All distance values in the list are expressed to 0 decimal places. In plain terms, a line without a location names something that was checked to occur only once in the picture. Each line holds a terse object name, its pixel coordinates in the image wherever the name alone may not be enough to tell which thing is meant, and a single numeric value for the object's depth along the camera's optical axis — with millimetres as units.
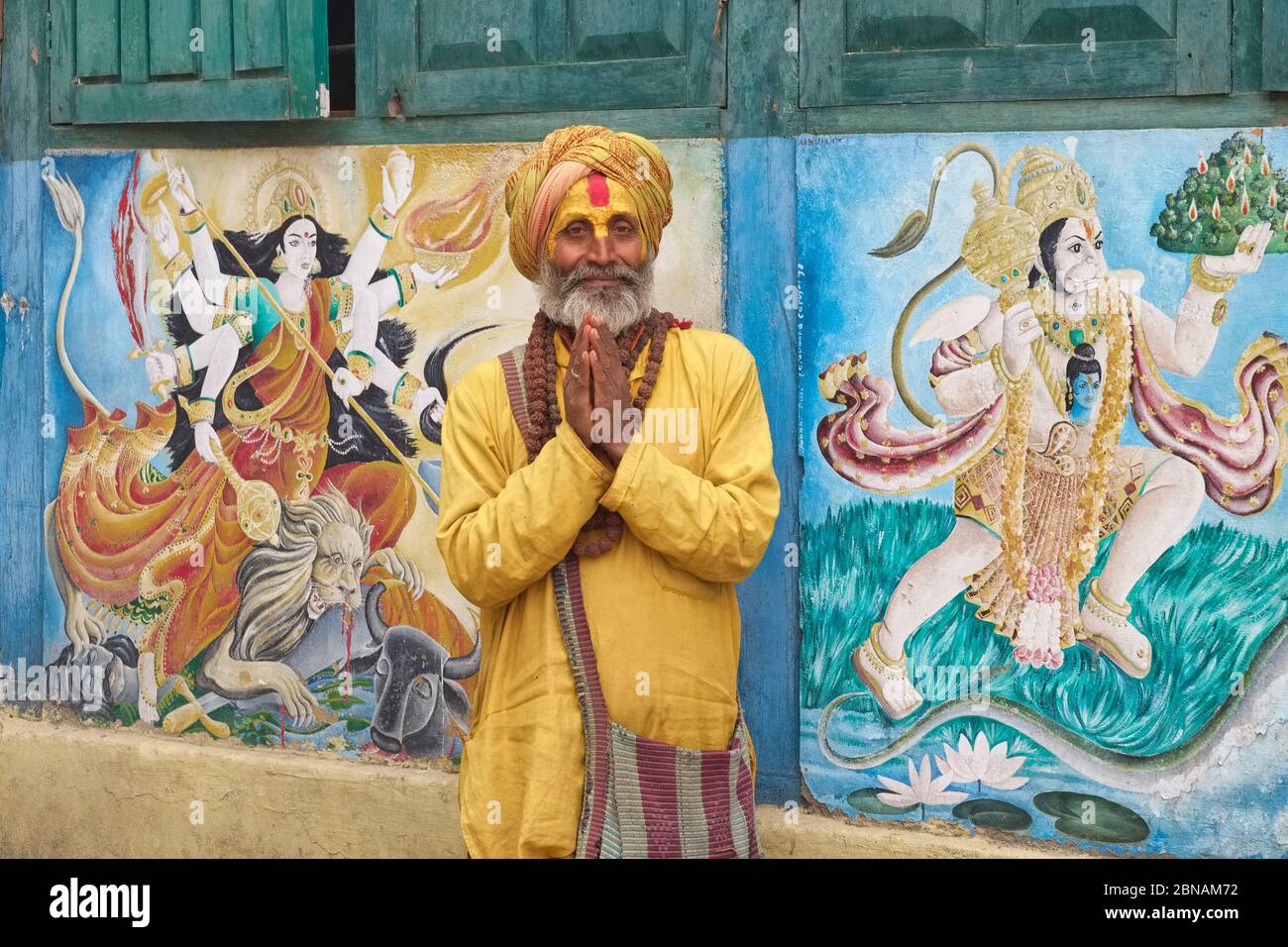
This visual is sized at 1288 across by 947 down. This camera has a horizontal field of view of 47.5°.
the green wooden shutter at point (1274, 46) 3929
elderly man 3215
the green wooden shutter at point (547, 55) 4535
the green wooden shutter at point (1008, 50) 4027
